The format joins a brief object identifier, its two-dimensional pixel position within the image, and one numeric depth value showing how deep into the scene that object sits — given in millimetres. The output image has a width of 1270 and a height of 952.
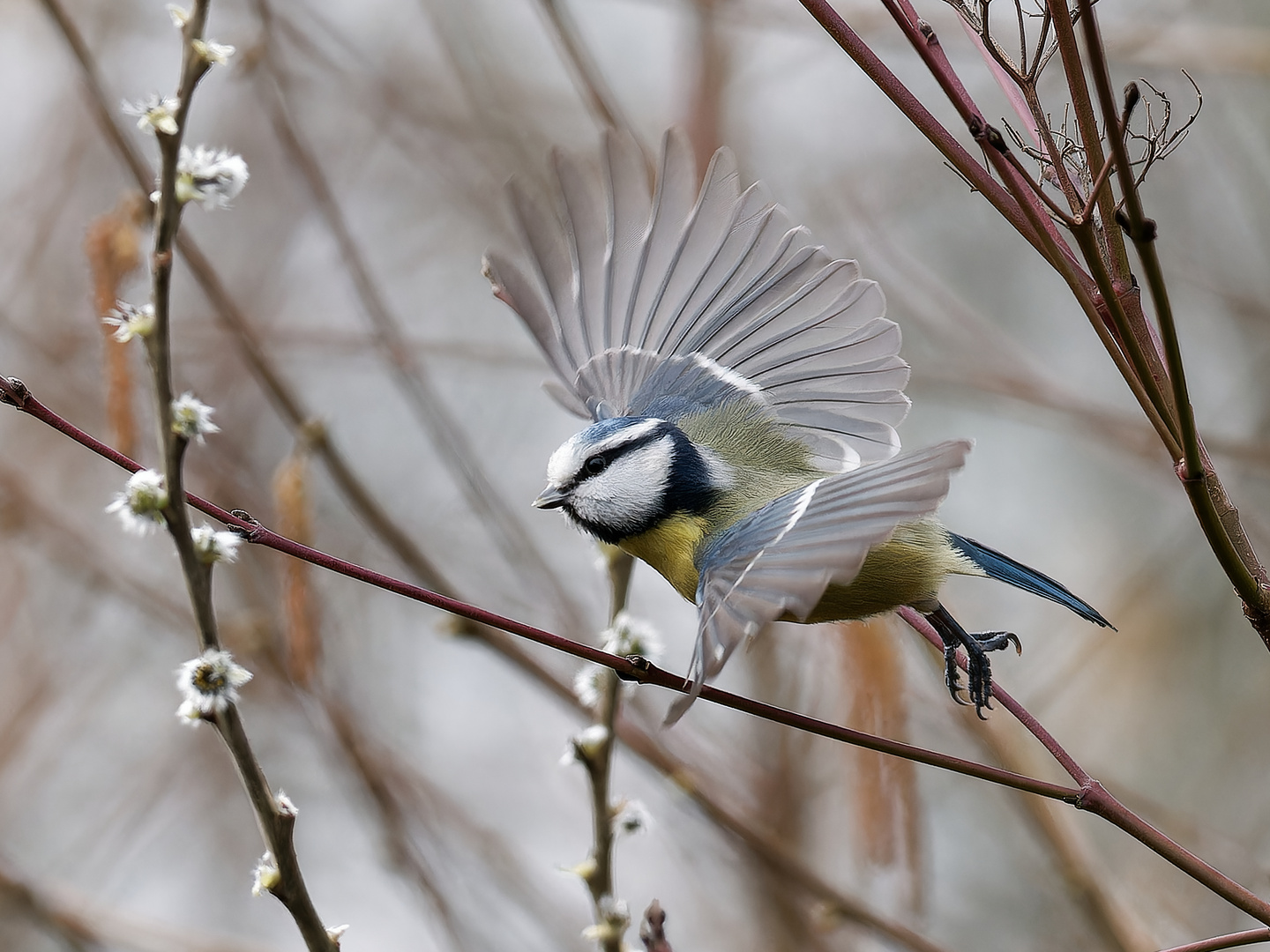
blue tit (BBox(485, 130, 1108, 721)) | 3761
